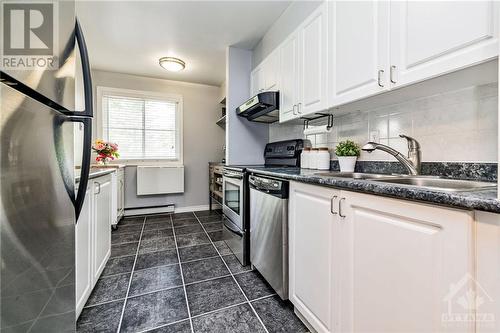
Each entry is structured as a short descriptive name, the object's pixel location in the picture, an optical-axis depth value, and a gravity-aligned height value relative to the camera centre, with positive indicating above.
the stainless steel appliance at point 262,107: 2.15 +0.64
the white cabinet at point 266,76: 2.25 +1.07
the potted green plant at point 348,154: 1.61 +0.09
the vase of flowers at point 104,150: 3.00 +0.22
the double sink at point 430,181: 0.95 -0.07
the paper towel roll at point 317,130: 1.79 +0.32
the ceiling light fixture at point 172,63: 3.08 +1.51
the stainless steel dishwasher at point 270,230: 1.42 -0.48
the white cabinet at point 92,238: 1.29 -0.51
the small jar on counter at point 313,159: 1.91 +0.07
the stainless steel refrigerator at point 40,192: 0.45 -0.07
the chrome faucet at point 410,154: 1.22 +0.07
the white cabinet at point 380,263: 0.61 -0.36
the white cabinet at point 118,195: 2.93 -0.45
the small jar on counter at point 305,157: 2.01 +0.09
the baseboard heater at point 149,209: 3.77 -0.80
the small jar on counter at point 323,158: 1.86 +0.07
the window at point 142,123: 3.74 +0.78
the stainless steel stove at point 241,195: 2.02 -0.30
